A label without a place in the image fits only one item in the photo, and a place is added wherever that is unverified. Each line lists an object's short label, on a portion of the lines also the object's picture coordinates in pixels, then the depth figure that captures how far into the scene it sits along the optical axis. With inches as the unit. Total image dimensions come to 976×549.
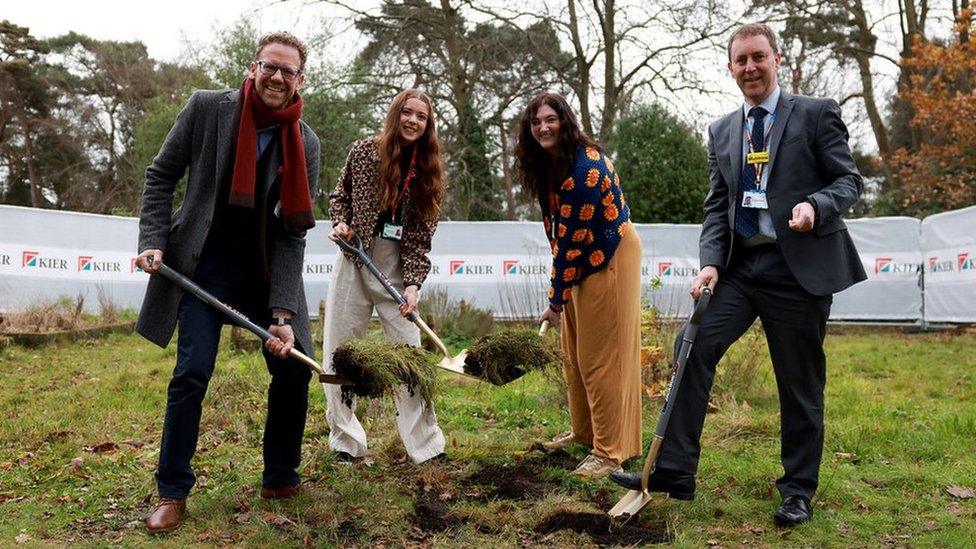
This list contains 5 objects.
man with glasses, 146.9
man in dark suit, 151.6
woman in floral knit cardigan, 178.1
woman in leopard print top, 187.0
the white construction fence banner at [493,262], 450.9
